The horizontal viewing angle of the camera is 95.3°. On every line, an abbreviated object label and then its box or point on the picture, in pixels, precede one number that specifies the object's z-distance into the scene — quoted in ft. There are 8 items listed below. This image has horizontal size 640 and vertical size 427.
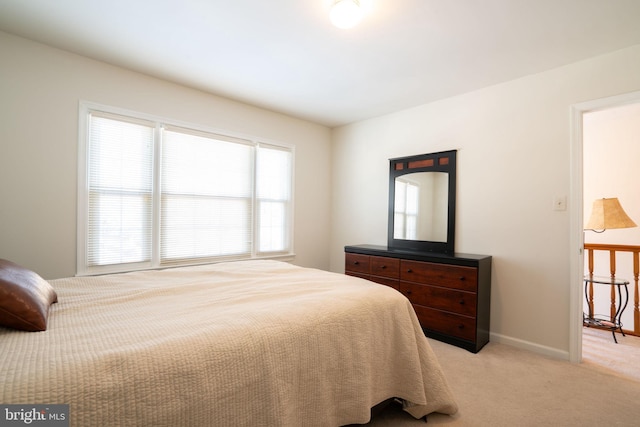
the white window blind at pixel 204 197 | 10.23
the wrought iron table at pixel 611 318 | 10.32
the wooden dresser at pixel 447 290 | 8.85
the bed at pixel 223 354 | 2.90
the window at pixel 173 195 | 8.78
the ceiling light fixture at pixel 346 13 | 5.92
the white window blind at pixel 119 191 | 8.75
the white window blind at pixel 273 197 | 12.69
